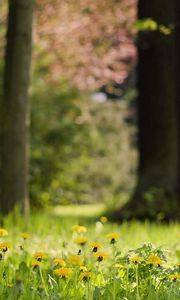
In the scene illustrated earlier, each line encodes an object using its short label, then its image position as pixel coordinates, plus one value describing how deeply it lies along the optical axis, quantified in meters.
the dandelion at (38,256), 5.93
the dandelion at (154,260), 5.82
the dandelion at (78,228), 6.58
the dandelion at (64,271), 5.59
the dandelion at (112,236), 6.07
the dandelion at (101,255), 5.69
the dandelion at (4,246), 5.96
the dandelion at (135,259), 5.83
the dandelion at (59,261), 5.87
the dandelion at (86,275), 5.58
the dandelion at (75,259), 5.49
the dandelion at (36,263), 5.67
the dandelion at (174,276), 5.81
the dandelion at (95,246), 5.85
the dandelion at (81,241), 5.80
